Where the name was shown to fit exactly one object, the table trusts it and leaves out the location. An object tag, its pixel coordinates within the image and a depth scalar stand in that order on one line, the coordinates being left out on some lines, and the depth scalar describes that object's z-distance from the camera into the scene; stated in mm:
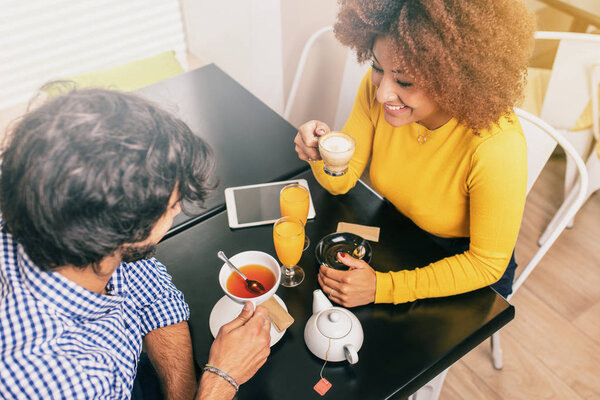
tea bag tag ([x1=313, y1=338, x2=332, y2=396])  875
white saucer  974
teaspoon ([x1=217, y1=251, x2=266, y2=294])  993
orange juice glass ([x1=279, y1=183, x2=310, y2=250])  1159
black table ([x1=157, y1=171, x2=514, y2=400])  896
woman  978
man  712
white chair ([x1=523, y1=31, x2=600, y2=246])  1733
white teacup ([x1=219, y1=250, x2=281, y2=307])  956
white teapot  890
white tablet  1229
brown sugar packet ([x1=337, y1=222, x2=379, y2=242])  1178
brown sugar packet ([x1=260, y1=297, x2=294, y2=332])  958
